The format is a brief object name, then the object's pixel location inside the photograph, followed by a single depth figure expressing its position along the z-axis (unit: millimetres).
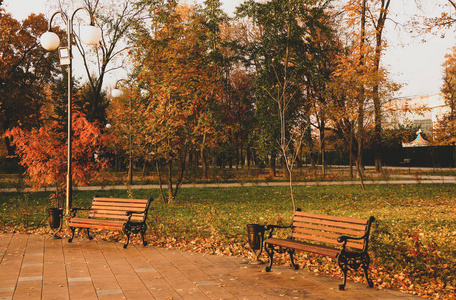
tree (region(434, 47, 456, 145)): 34281
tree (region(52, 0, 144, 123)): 26766
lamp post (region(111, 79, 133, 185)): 22484
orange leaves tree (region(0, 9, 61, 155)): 28859
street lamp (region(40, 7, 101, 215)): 8936
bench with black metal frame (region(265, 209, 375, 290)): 5391
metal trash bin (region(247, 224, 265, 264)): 6355
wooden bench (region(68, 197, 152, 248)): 7762
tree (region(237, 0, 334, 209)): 20312
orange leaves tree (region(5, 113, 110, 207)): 10695
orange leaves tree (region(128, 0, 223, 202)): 13453
